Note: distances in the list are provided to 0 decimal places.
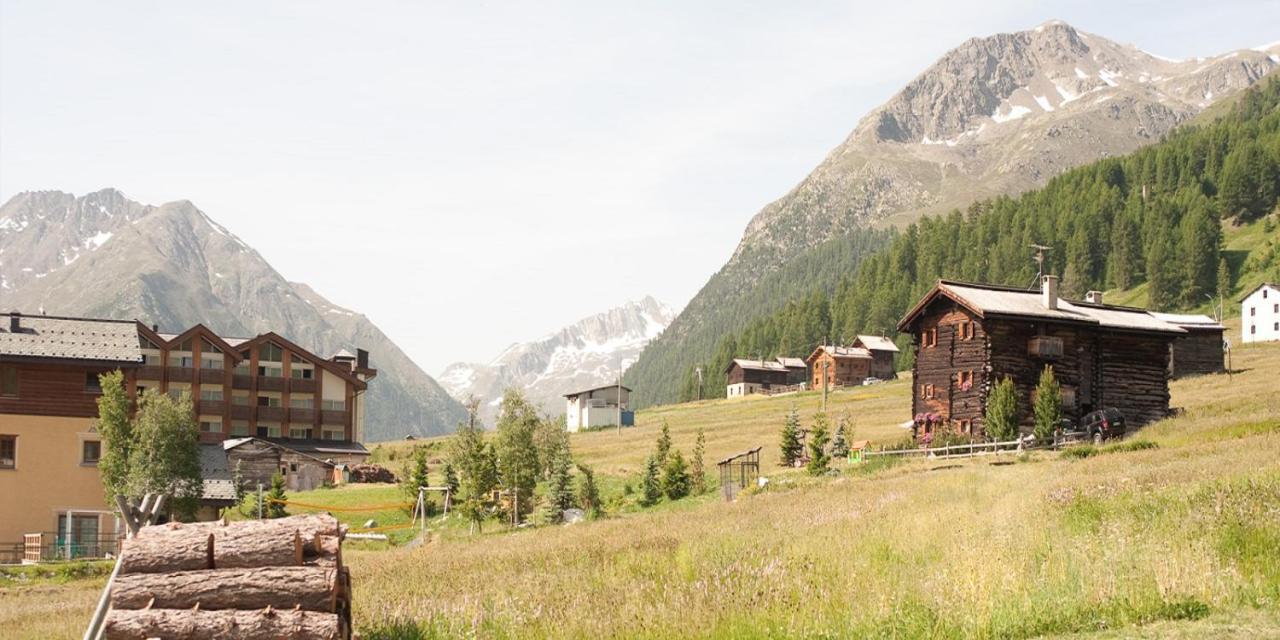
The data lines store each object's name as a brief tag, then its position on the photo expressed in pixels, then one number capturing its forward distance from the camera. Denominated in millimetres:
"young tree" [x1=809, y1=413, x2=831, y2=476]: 48438
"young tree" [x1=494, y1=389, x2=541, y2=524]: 47562
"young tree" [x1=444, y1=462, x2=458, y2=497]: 55050
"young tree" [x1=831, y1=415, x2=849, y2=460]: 56219
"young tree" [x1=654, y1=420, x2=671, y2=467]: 51750
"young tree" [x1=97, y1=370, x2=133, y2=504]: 46531
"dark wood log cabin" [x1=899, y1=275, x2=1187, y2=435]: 56469
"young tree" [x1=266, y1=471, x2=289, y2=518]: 52594
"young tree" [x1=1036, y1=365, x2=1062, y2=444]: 51281
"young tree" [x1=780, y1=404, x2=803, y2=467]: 58188
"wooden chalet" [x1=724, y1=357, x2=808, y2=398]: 158875
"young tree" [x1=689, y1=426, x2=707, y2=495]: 49906
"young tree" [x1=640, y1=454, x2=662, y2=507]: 48156
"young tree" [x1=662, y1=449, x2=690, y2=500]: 48750
